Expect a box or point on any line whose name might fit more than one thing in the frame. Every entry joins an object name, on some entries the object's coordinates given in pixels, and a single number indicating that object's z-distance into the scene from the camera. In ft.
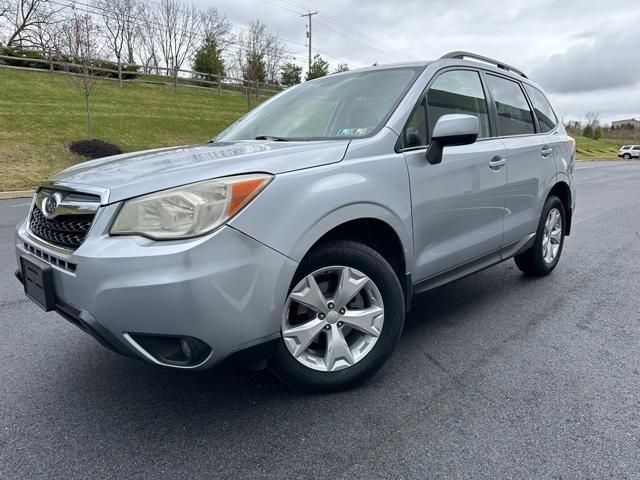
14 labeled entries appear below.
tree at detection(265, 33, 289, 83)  151.02
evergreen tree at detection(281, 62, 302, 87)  140.34
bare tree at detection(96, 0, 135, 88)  133.39
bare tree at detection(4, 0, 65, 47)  118.62
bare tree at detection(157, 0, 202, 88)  155.43
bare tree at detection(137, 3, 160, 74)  149.38
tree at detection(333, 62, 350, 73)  154.06
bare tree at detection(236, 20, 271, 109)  96.60
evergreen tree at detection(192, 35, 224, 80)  125.39
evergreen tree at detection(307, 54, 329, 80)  134.32
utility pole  161.68
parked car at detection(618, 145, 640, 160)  168.14
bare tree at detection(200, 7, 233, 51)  137.24
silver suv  6.21
